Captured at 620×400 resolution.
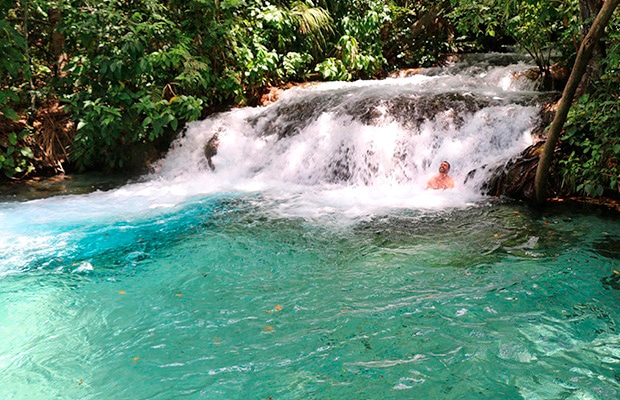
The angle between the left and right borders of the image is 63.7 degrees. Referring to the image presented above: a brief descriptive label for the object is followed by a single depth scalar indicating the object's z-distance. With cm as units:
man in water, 657
